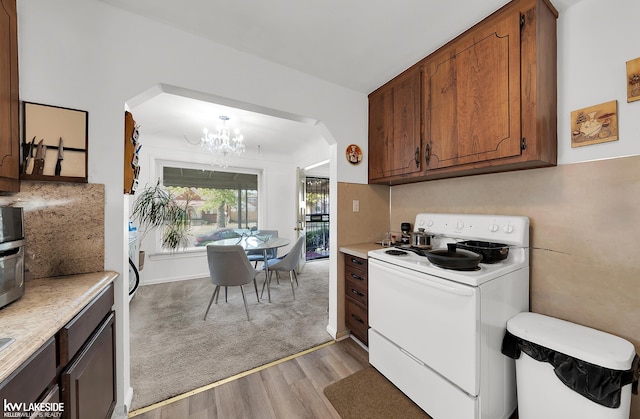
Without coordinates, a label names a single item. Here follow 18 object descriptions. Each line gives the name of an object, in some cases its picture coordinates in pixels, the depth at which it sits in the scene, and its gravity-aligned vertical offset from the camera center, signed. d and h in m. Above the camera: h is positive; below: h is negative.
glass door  5.21 -0.24
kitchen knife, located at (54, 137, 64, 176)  1.18 +0.27
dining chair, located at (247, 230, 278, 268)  3.50 -0.75
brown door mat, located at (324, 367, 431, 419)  1.37 -1.26
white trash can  0.93 -0.74
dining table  2.91 -0.48
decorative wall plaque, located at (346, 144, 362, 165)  2.24 +0.55
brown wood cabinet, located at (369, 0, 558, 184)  1.24 +0.71
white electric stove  1.14 -0.67
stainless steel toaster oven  0.81 -0.17
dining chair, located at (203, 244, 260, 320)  2.31 -0.62
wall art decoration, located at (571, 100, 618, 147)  1.18 +0.46
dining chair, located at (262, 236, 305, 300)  3.10 -0.76
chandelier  2.95 +0.94
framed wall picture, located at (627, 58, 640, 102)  1.12 +0.65
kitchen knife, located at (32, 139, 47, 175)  1.13 +0.25
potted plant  3.41 -0.10
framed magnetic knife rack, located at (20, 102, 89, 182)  1.13 +0.35
